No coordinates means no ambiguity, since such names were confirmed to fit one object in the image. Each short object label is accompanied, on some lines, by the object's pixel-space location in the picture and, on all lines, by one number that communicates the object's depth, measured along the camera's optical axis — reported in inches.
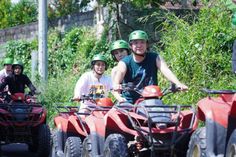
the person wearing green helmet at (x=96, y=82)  455.5
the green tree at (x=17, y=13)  1577.3
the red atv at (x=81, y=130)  339.9
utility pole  764.3
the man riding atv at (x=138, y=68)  355.3
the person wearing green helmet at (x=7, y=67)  606.8
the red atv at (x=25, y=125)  518.3
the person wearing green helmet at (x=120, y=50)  422.6
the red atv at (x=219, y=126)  266.7
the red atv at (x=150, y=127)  306.5
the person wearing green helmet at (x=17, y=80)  581.3
